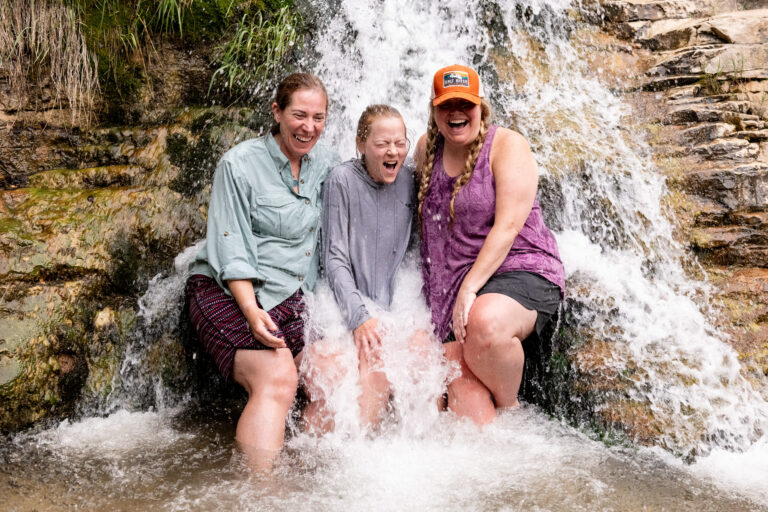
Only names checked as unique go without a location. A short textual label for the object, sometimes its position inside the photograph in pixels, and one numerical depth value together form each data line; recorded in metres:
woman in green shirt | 2.99
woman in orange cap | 2.99
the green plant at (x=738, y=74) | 4.90
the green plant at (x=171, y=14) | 4.68
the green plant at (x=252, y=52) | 4.71
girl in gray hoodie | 3.09
